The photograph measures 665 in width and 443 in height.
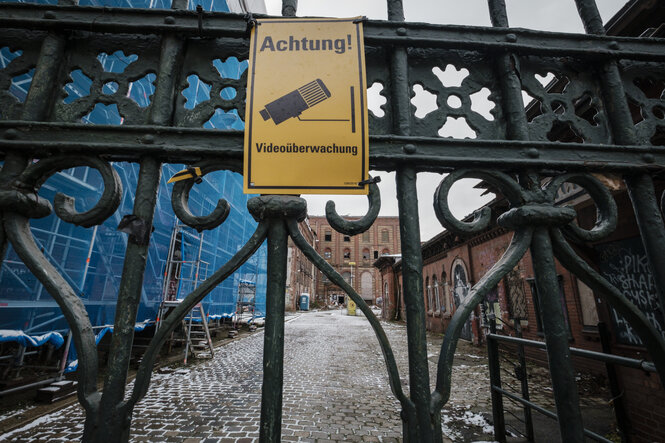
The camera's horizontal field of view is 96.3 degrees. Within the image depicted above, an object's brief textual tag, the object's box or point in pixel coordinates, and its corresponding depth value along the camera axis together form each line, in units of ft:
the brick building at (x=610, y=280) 12.15
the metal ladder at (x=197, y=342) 24.35
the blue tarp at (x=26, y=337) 14.00
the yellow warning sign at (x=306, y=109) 3.88
